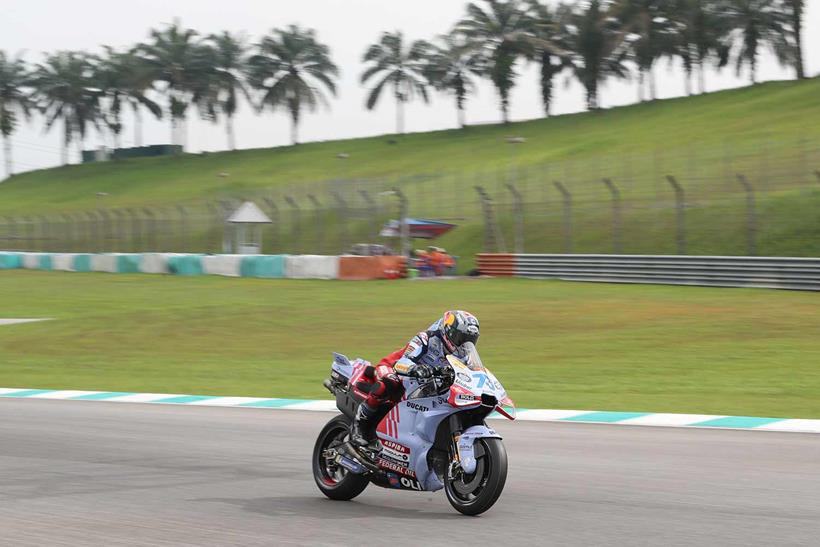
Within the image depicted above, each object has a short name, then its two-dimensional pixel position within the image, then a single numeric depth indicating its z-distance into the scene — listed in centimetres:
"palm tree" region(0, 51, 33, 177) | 10917
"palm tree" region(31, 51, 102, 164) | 10938
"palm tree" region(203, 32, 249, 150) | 10088
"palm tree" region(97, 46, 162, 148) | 10119
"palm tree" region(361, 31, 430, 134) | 9244
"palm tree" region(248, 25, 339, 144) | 9769
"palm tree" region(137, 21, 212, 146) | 10094
